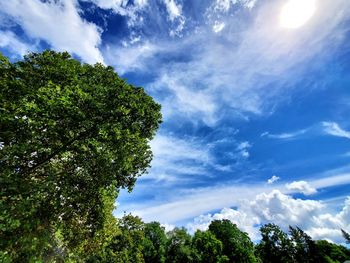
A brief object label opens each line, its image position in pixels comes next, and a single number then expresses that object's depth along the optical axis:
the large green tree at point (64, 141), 12.80
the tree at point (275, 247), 79.06
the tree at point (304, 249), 80.38
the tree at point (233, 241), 71.06
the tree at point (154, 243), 73.94
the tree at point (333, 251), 82.79
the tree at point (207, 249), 70.46
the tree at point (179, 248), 73.69
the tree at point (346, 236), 121.79
